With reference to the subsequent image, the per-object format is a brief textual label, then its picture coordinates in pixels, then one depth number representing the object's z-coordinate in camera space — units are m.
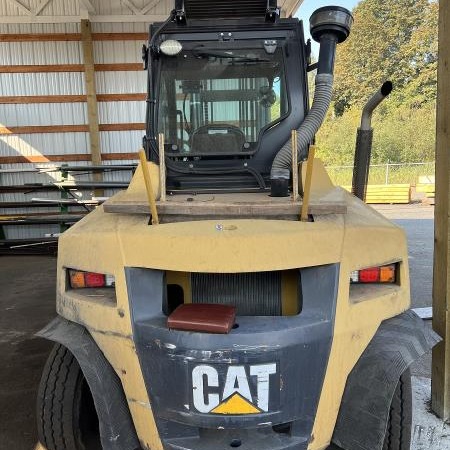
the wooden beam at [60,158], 10.84
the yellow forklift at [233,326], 1.93
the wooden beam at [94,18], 10.21
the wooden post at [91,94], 10.45
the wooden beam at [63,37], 10.41
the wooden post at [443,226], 2.82
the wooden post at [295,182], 2.52
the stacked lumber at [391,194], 17.41
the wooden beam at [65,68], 10.50
